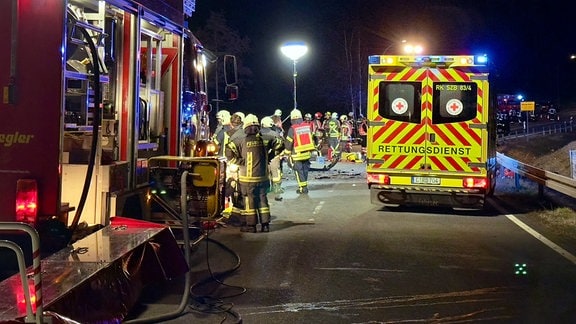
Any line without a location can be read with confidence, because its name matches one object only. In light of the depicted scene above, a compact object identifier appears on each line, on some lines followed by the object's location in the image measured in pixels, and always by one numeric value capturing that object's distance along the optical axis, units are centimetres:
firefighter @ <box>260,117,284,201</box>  1319
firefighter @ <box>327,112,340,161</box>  2105
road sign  3140
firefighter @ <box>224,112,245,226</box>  971
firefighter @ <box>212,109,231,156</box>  1298
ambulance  1108
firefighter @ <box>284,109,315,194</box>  1388
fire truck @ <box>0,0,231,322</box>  477
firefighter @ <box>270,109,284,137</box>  1583
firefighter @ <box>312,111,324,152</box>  2187
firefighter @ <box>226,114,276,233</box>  941
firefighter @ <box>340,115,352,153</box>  2286
